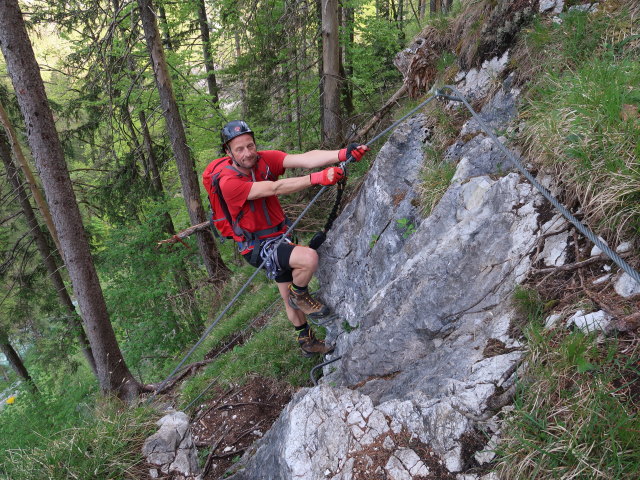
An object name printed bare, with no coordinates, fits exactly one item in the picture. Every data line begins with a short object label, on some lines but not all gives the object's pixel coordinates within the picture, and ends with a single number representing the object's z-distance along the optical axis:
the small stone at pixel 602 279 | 2.25
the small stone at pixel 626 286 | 2.07
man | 4.24
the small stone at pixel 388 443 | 2.37
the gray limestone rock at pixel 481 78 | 4.45
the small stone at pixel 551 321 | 2.21
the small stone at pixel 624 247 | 2.23
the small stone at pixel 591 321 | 2.01
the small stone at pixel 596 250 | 2.38
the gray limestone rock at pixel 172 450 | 3.14
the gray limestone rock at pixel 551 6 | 4.12
